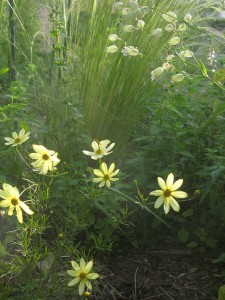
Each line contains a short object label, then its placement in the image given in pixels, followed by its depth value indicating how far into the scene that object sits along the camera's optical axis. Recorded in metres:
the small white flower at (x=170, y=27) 1.37
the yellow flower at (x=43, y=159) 1.02
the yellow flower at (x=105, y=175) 1.07
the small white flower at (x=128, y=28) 1.42
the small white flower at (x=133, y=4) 1.38
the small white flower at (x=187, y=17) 1.33
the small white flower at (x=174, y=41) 1.41
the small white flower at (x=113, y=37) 1.46
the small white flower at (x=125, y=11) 1.43
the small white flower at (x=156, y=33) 1.42
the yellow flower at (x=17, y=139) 1.14
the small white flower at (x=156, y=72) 1.38
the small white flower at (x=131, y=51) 1.37
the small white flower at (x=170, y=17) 1.33
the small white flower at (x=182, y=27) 1.37
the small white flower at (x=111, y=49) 1.47
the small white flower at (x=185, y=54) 1.39
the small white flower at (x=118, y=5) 1.43
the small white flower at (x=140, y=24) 1.41
